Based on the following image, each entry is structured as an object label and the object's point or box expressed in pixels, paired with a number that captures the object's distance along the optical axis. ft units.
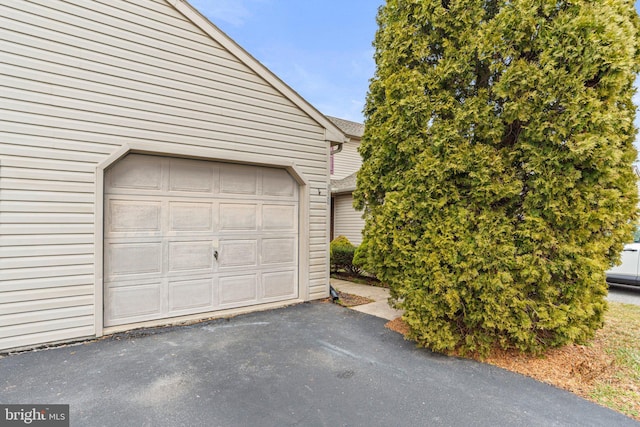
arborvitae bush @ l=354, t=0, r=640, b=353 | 9.87
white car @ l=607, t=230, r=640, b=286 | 23.31
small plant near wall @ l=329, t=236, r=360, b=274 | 28.94
